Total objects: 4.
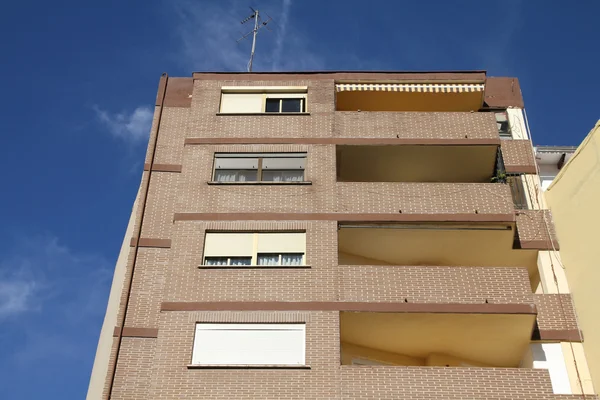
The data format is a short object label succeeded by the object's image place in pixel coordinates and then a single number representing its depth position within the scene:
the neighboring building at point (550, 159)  21.27
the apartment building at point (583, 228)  16.53
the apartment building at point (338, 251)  15.61
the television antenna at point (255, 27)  23.77
